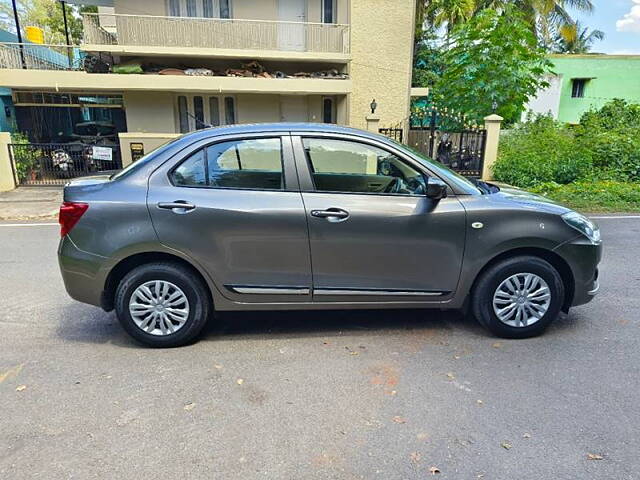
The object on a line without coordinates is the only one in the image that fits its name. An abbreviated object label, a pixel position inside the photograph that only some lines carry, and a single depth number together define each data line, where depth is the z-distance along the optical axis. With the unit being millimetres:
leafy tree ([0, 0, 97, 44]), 34656
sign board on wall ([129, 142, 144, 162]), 13073
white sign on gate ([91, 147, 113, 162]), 12477
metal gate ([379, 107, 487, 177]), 12836
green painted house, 26969
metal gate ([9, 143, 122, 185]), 12180
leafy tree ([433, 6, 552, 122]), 12500
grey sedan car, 3453
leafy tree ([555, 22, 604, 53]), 28812
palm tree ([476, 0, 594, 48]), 24422
